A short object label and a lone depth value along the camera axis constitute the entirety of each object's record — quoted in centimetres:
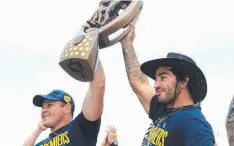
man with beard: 371
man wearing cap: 484
